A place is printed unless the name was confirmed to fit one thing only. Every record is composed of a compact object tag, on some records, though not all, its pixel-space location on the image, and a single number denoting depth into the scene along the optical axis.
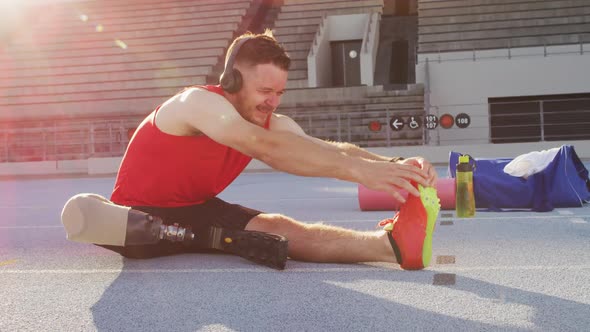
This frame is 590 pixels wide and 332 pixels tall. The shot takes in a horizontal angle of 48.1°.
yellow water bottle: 4.18
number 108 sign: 13.08
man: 2.07
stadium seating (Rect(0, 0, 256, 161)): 14.14
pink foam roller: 4.69
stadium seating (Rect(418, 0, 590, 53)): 14.98
